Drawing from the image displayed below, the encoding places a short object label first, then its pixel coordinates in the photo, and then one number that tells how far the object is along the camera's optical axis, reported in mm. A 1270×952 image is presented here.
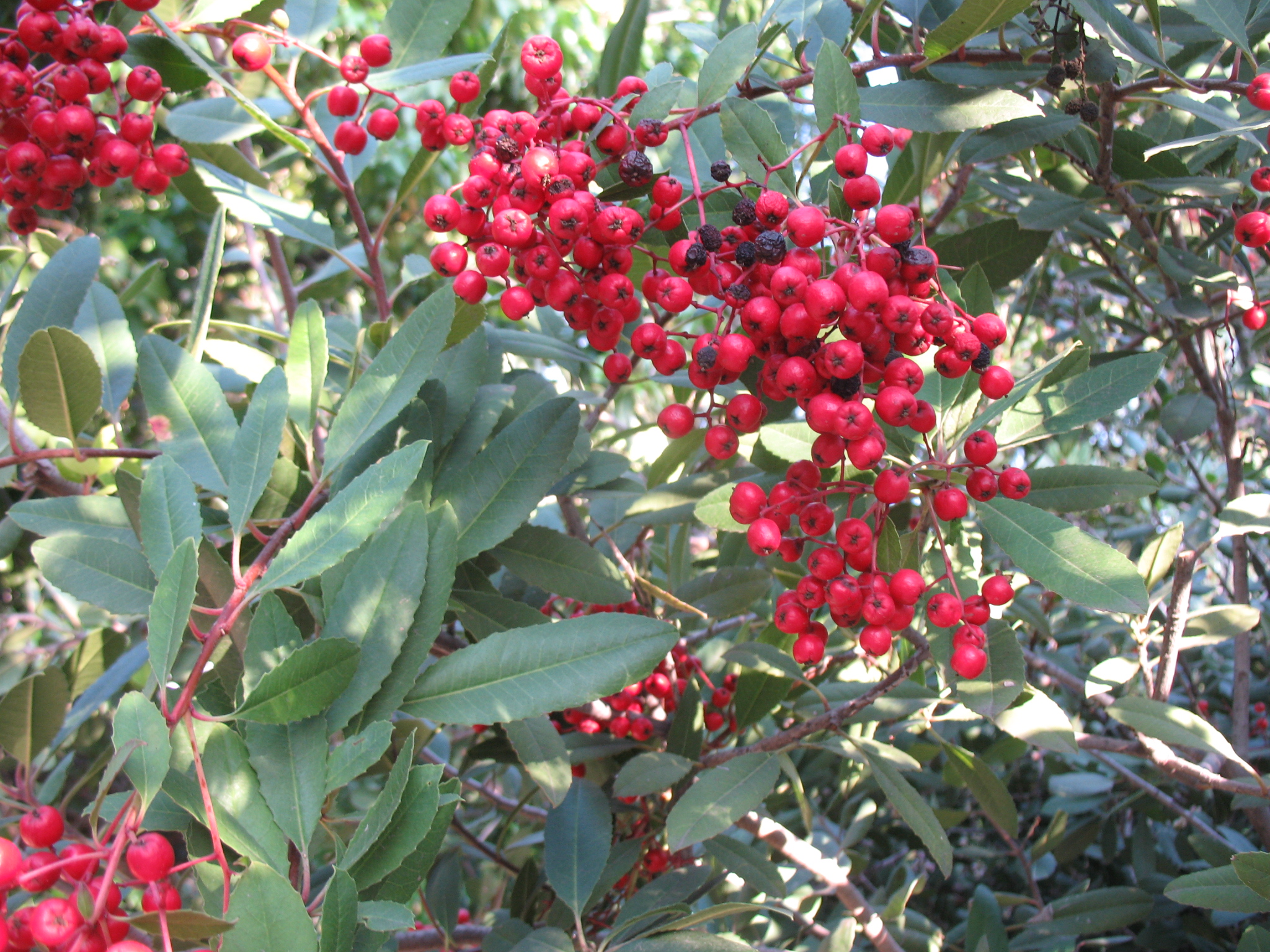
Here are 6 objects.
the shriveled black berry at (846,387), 350
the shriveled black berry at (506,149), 372
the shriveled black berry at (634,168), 364
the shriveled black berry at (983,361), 354
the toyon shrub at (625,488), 325
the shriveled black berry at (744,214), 356
